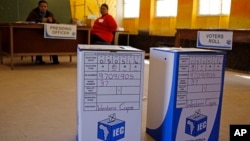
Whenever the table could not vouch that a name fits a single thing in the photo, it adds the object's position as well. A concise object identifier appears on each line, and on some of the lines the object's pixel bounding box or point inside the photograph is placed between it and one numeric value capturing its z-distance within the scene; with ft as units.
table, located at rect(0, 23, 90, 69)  13.46
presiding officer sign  13.67
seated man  15.25
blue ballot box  4.18
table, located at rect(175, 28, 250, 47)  10.25
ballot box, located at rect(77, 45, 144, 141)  3.87
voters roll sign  10.68
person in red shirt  15.46
